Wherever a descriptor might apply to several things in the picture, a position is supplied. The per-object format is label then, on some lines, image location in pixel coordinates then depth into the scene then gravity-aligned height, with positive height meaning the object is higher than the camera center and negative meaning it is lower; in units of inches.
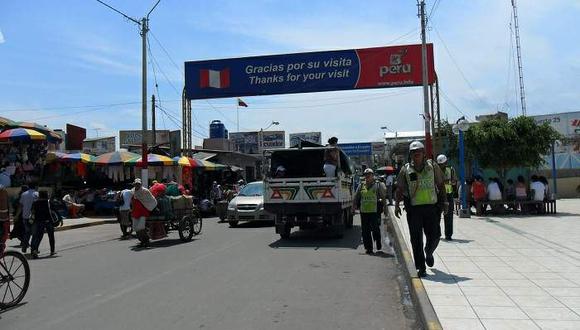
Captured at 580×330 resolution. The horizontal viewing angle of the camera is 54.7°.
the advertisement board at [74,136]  1647.5 +196.8
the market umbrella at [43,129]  965.1 +131.6
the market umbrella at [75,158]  1078.4 +85.7
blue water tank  2741.1 +333.1
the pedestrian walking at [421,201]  332.8 -6.0
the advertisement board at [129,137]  2972.4 +339.4
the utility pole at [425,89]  867.4 +171.7
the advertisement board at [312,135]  3164.4 +341.9
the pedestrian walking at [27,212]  555.2 -7.9
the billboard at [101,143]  2463.1 +261.4
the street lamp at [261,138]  3192.9 +334.6
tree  839.1 +70.8
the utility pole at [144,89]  948.6 +197.4
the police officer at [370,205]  487.8 -10.3
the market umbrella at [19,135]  870.6 +109.1
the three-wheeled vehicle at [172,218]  591.2 -20.2
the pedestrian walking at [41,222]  534.9 -17.5
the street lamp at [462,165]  753.6 +34.3
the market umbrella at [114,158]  1074.7 +83.6
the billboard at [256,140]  3316.9 +338.5
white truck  590.2 -6.6
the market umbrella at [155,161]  1070.4 +75.8
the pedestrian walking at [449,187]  496.4 +4.0
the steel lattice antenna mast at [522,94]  2245.3 +384.7
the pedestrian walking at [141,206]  569.3 -6.0
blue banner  1129.4 +252.4
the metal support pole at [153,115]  1793.8 +271.1
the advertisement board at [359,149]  2888.8 +232.3
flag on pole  1745.6 +292.0
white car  779.4 -18.2
